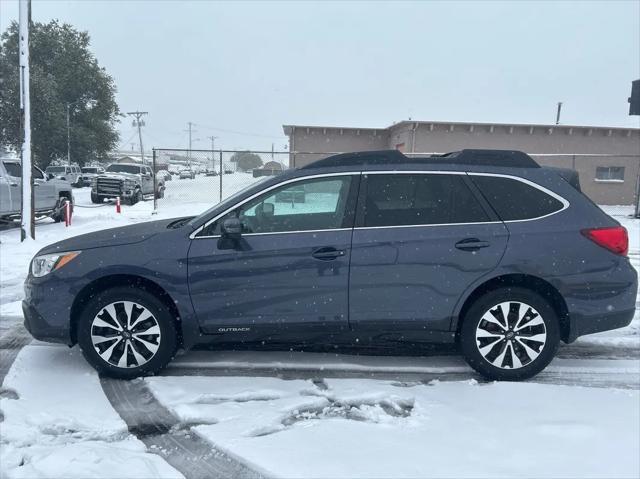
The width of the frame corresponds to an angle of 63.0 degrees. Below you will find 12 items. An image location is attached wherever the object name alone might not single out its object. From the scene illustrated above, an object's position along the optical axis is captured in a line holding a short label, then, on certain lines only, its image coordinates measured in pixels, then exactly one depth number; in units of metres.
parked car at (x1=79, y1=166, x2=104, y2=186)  38.75
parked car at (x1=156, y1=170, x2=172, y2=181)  28.14
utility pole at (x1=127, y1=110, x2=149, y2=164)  62.49
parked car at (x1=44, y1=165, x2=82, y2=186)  36.03
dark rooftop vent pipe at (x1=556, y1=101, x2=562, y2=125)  45.51
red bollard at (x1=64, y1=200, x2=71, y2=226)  14.39
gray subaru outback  3.95
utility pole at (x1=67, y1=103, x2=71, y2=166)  41.45
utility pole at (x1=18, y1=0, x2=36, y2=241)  10.10
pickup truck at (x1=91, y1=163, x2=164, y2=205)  23.45
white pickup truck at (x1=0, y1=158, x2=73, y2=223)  12.94
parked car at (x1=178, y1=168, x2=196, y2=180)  34.93
